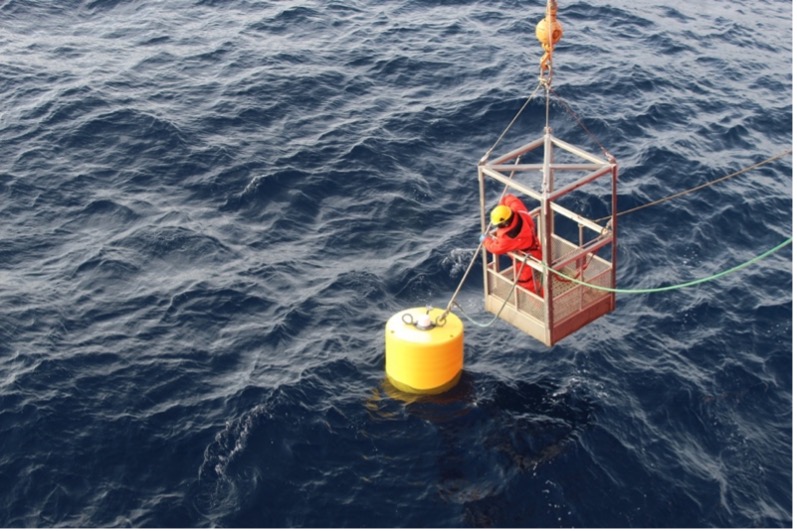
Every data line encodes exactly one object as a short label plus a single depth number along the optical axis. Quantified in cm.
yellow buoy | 2891
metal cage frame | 2680
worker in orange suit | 2702
